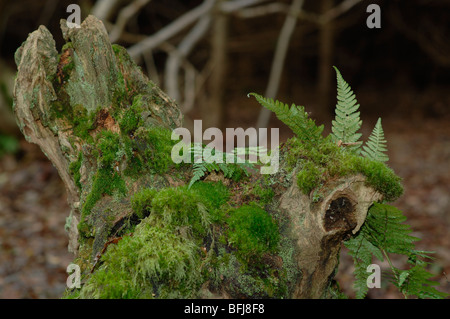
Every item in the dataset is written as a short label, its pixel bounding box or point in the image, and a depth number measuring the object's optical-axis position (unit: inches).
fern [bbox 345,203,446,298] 83.0
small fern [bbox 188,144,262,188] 85.7
